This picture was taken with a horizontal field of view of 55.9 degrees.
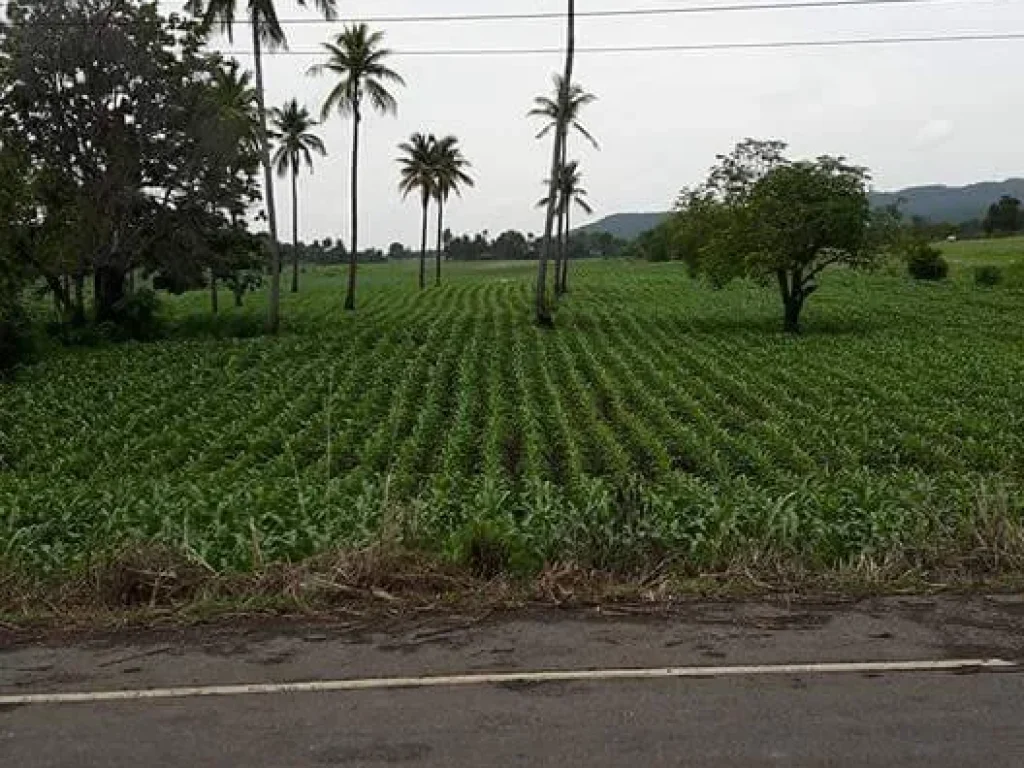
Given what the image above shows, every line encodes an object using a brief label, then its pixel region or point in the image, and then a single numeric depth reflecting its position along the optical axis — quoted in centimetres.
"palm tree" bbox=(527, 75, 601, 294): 4505
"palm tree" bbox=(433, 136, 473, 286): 6744
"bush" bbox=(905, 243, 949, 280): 6179
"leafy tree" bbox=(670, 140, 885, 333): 3538
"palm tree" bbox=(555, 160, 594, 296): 6412
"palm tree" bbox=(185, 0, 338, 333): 3281
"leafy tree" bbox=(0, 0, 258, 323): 3309
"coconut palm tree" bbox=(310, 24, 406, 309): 4228
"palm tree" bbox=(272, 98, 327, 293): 6294
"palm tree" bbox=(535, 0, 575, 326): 3741
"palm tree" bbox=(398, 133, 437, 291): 6719
